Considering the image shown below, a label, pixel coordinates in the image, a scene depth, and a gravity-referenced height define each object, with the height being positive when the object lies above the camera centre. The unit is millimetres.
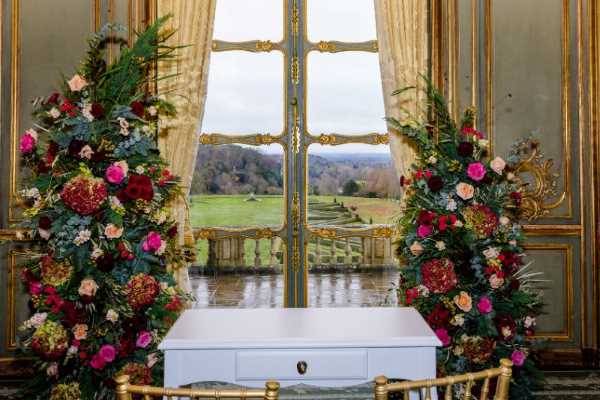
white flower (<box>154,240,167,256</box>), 2764 -173
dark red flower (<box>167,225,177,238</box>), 2914 -102
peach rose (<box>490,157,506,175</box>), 3029 +216
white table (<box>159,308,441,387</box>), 1747 -426
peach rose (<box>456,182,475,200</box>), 3000 +87
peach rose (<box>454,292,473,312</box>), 2965 -457
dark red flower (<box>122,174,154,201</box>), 2682 +102
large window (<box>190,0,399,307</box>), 4129 +354
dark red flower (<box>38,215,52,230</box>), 2648 -49
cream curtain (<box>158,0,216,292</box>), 3867 +785
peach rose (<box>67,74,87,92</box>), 2690 +569
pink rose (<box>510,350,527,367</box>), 3061 -754
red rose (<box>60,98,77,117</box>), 2703 +459
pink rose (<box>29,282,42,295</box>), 2705 -340
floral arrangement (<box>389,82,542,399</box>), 3008 -244
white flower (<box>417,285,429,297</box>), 3123 -422
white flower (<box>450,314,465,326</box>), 2994 -551
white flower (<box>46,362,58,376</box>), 2738 -710
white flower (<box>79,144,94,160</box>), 2643 +259
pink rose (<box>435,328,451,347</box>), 2975 -621
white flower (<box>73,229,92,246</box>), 2619 -110
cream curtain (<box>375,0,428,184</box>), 3961 +1000
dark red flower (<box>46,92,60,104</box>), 2736 +509
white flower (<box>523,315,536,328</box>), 3102 -582
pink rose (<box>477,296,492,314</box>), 2992 -478
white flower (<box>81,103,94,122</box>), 2680 +434
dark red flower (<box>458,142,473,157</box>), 3072 +305
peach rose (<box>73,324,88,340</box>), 2672 -528
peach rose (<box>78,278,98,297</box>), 2646 -334
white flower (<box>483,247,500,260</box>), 2994 -220
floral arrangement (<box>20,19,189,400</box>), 2662 -109
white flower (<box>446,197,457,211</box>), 3033 +18
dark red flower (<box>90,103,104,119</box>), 2676 +446
